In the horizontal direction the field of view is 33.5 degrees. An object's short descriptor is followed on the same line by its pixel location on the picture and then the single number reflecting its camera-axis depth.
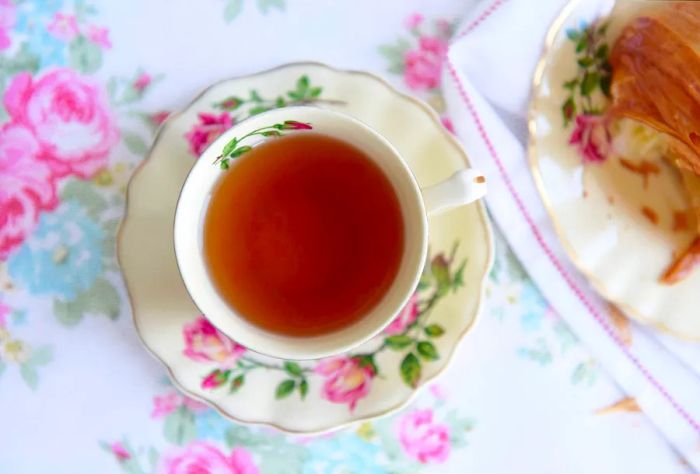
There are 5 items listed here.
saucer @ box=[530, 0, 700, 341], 0.49
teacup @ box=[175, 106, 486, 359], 0.43
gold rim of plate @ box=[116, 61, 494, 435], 0.46
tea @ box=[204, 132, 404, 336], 0.46
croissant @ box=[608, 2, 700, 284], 0.46
